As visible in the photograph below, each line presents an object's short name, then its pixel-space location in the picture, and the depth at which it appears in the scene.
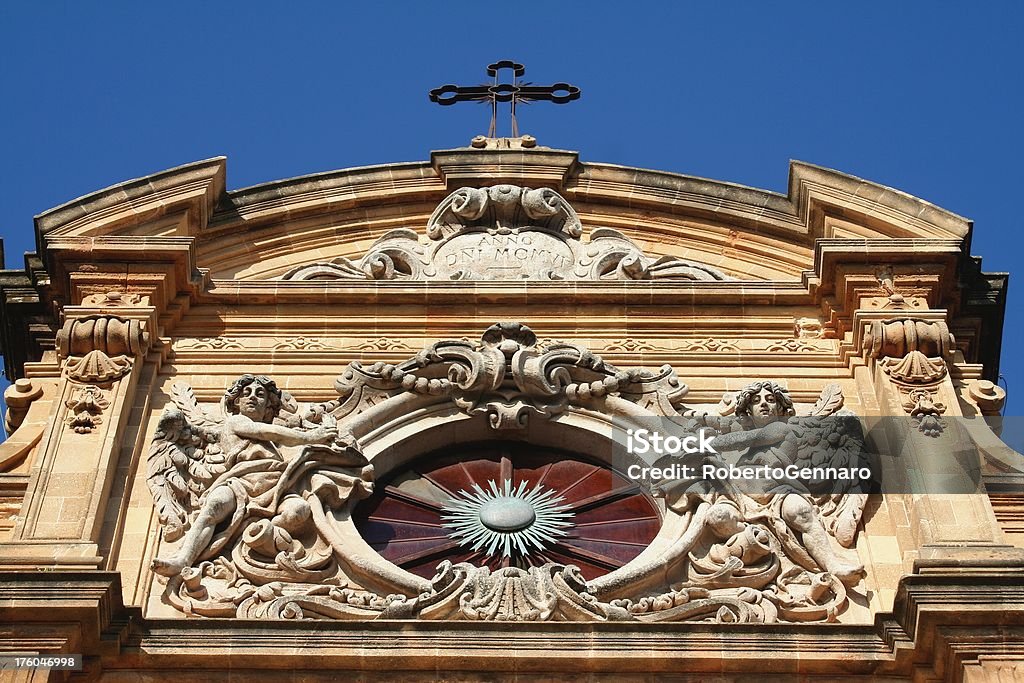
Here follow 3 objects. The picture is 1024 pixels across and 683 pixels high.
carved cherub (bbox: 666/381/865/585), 14.05
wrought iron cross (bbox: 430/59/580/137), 19.52
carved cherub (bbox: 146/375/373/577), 14.09
